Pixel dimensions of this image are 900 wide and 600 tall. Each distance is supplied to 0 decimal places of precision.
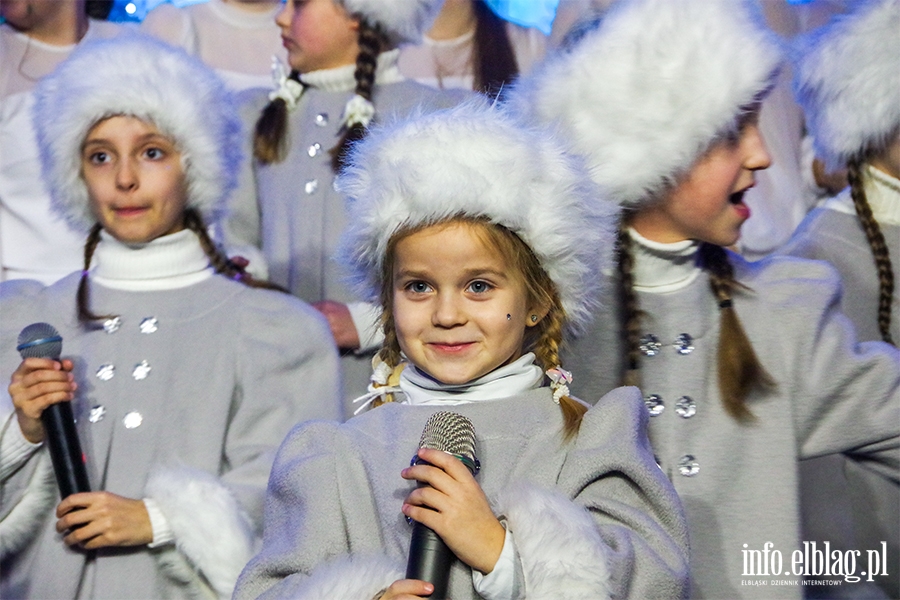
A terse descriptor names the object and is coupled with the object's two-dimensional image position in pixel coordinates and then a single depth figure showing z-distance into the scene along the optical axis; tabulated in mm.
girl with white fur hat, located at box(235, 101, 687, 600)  3736
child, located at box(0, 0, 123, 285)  7320
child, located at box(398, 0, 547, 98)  7660
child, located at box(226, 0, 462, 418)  6598
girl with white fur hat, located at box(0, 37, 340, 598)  5039
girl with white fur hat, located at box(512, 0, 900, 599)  4867
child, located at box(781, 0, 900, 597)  5711
